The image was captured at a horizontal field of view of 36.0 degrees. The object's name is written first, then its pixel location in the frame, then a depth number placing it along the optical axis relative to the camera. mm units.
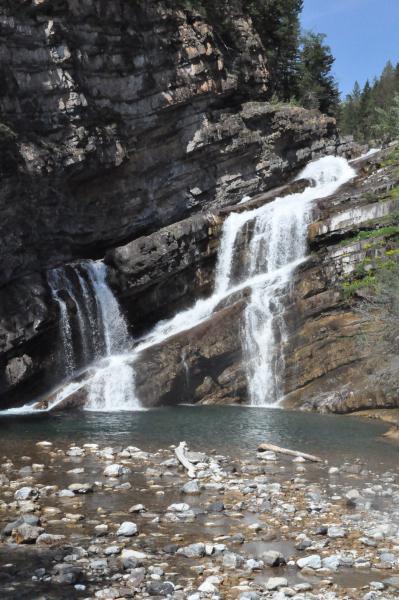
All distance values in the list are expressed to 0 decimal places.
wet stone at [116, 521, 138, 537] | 9922
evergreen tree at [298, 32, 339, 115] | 57125
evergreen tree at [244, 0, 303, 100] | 50000
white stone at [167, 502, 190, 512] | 11336
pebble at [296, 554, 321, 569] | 8711
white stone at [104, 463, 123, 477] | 14030
